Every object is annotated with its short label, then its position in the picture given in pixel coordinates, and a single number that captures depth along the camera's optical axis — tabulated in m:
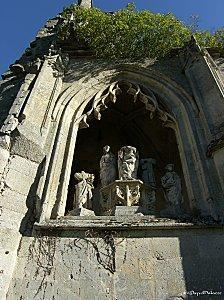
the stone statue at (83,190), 5.89
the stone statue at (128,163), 6.20
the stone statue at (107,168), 6.45
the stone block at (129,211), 5.43
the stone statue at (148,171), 6.88
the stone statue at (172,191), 5.84
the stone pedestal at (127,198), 5.55
